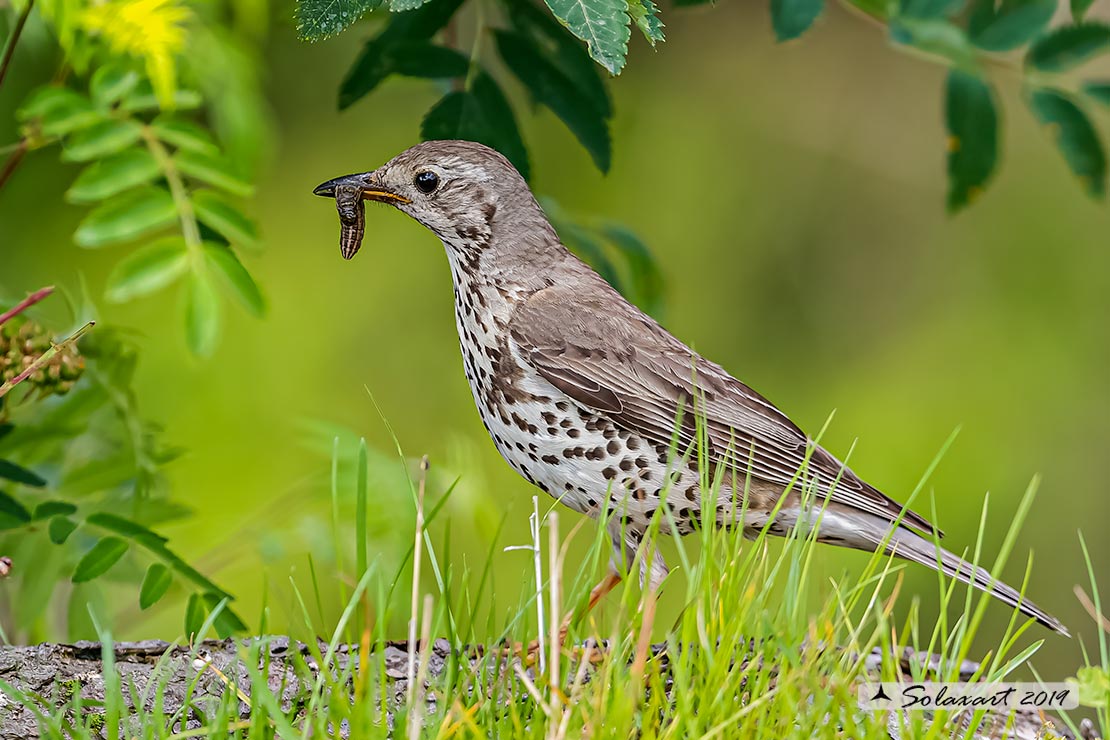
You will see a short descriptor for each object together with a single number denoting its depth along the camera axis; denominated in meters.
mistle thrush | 7.13
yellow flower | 7.27
